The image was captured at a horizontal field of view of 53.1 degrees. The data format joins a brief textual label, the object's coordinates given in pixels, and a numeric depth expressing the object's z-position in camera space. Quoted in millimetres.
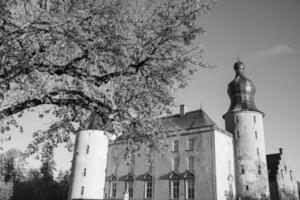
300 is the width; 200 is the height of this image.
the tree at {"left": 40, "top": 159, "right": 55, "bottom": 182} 58862
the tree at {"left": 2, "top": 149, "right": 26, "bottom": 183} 58625
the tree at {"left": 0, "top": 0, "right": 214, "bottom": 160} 9328
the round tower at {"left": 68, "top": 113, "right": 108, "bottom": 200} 39938
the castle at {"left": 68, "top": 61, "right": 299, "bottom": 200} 35719
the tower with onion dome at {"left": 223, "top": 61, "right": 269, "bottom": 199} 37781
